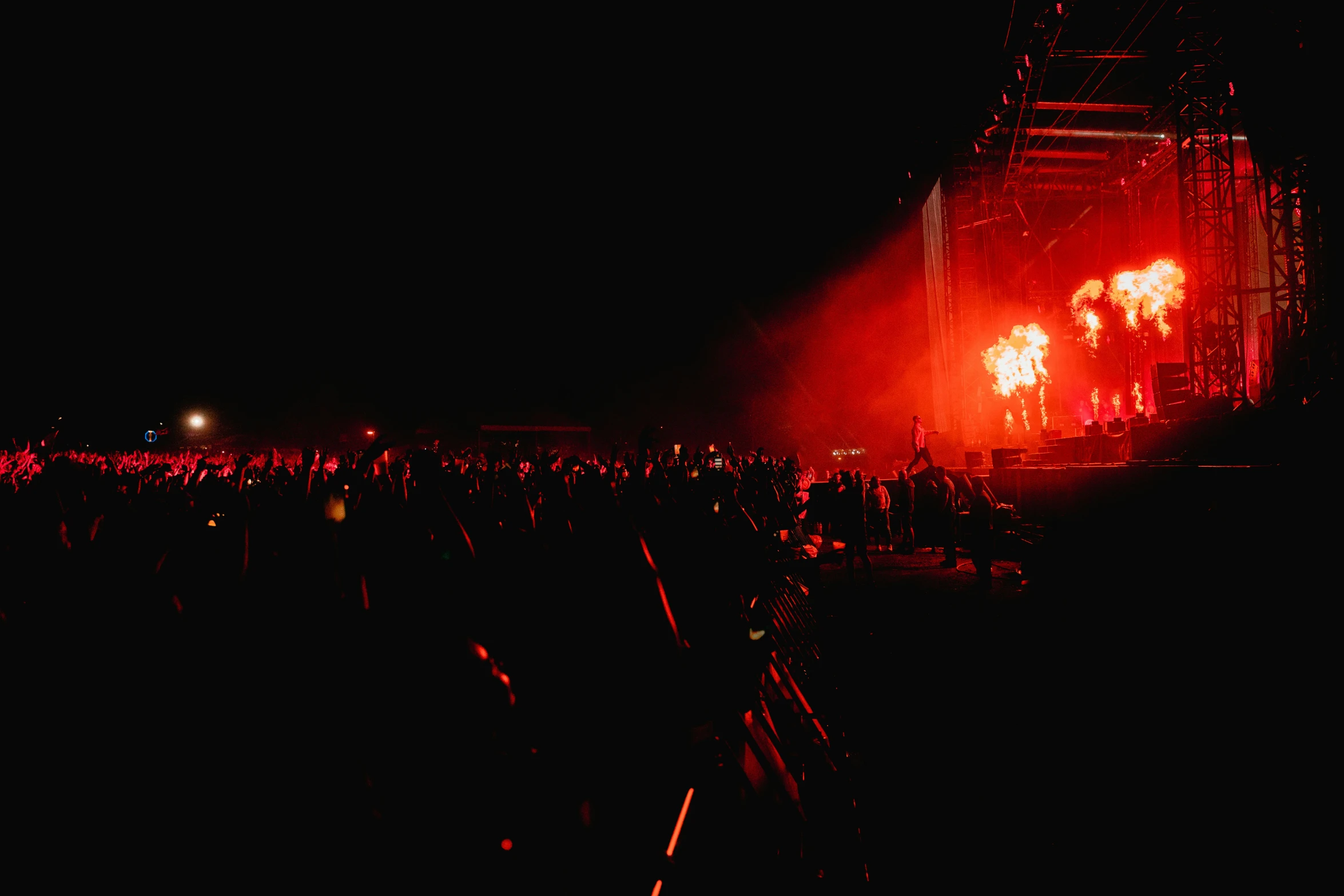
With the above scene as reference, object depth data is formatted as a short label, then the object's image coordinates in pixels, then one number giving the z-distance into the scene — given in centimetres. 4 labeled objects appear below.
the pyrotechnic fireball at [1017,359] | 2362
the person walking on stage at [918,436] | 1928
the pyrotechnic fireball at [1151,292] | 2258
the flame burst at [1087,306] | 2775
